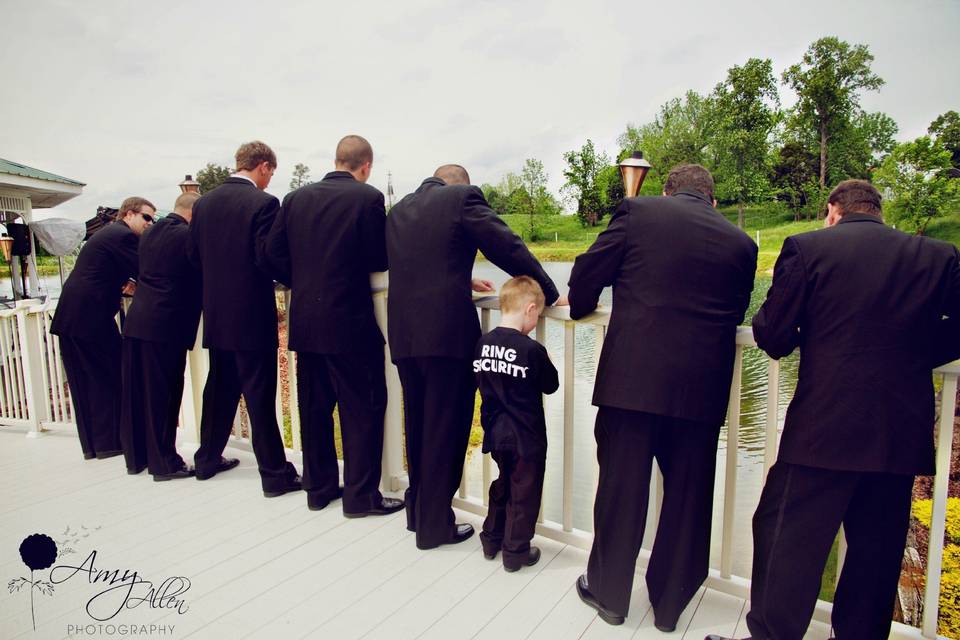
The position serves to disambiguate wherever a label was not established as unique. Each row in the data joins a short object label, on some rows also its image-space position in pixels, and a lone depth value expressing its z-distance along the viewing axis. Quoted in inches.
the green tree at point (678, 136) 2026.3
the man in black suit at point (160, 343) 126.6
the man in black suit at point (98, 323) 140.0
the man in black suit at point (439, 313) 91.1
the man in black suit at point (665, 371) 73.1
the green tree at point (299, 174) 1910.7
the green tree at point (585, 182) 1918.1
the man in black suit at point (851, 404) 62.0
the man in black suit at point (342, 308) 103.8
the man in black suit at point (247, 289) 114.1
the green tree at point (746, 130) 1809.8
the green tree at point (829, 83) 1638.8
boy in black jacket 85.7
